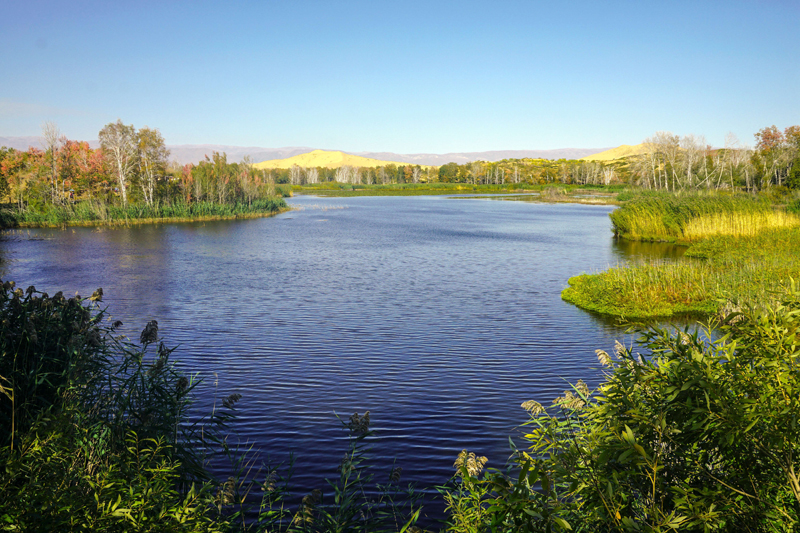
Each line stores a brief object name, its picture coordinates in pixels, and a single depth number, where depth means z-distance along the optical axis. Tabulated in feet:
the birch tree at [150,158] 154.10
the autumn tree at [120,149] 146.92
